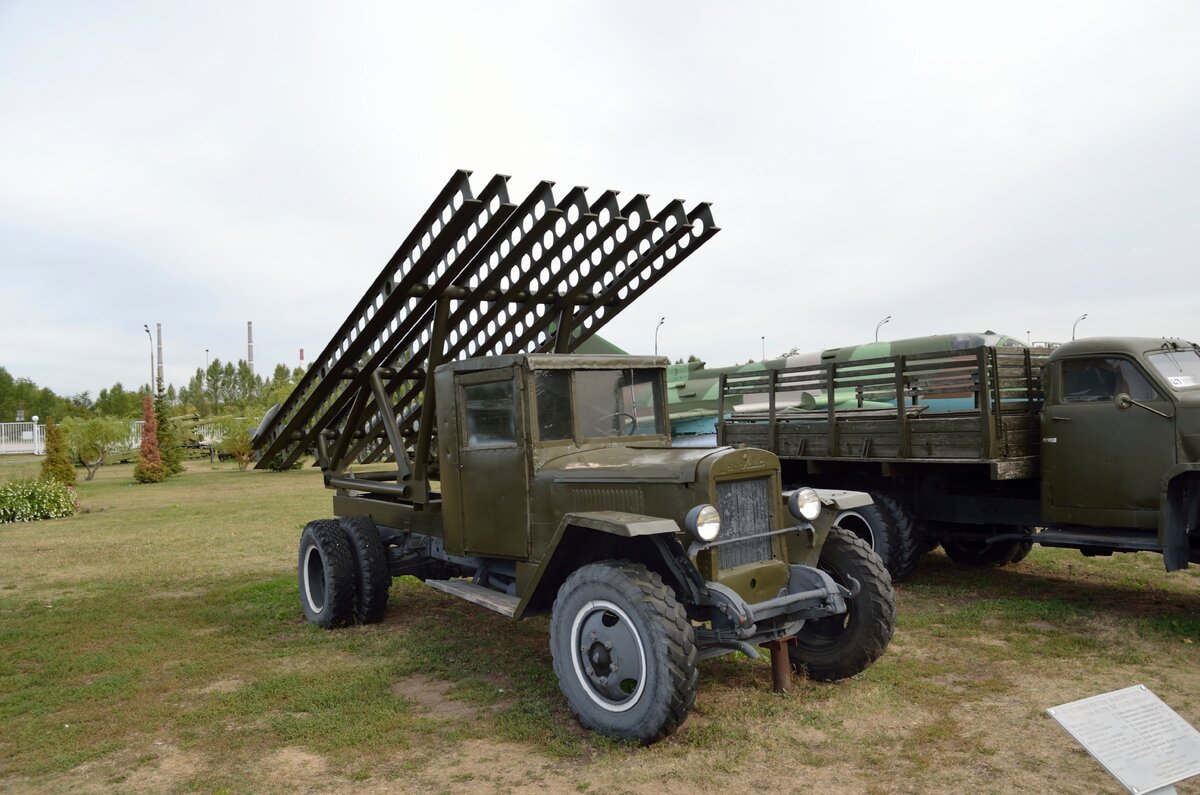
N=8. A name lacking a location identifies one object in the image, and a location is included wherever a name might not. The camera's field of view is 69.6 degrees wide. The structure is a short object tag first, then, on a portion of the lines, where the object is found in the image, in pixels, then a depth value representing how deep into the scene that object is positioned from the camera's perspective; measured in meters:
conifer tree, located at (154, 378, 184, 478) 29.06
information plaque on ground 2.92
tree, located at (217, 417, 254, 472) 32.62
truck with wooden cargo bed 6.76
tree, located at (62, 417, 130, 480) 28.77
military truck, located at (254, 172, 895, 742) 4.57
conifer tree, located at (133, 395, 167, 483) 26.36
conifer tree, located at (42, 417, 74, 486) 20.77
